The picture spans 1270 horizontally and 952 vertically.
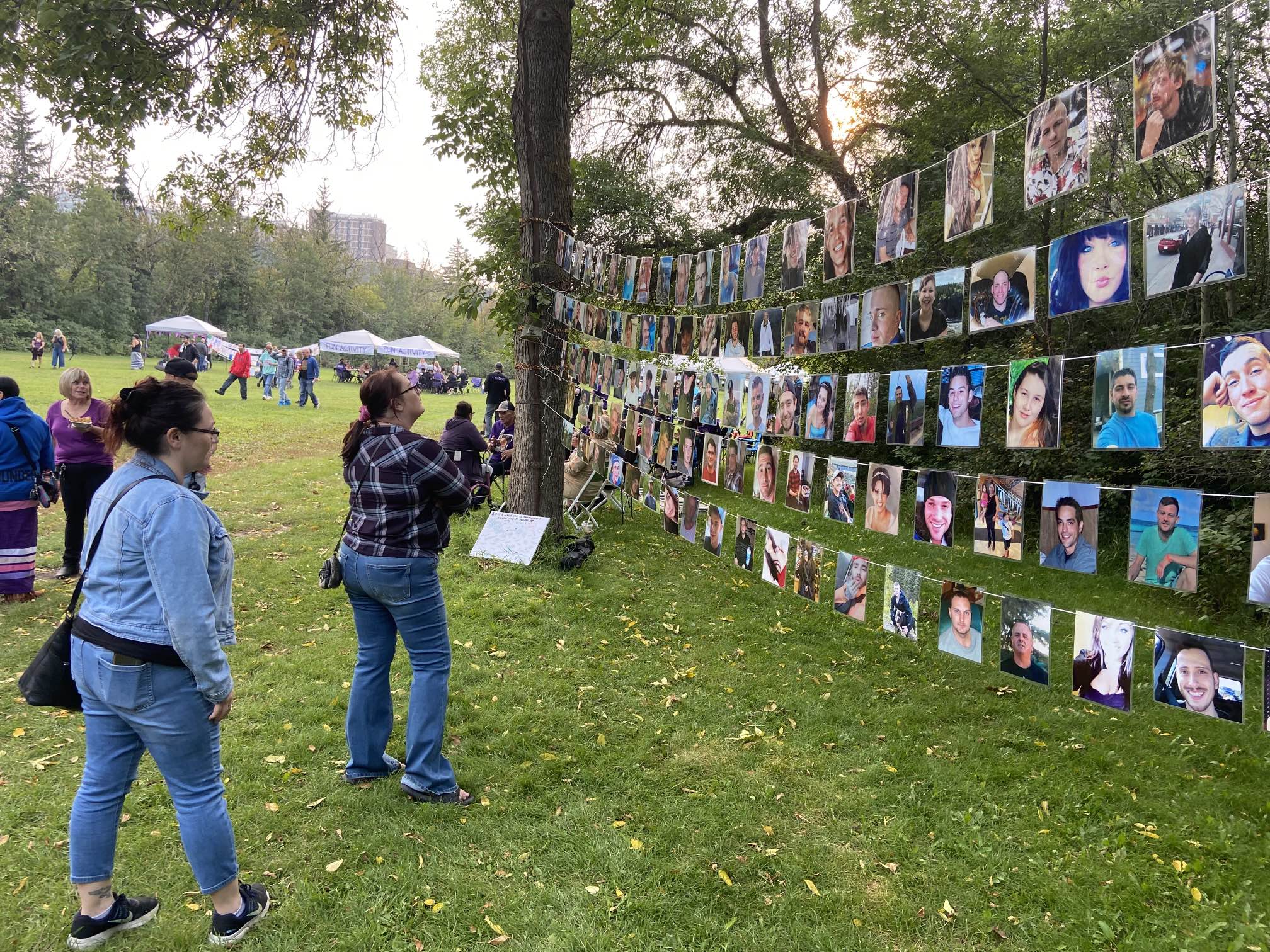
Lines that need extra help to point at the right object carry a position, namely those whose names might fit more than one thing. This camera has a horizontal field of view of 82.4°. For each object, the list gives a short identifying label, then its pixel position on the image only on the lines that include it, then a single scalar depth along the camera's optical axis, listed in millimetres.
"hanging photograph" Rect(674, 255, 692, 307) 4543
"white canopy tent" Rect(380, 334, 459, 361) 32281
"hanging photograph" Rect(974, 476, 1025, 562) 2949
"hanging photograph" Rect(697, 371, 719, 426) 4570
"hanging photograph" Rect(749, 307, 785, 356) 4312
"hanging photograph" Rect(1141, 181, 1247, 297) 2119
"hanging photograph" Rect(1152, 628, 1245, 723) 2334
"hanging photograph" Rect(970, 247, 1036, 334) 2807
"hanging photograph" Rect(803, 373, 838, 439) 3744
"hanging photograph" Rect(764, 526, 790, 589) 4008
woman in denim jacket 2084
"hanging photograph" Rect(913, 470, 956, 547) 3178
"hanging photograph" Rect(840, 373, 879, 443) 3514
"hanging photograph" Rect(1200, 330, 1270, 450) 2146
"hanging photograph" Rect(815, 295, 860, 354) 3666
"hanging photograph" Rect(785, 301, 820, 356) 4023
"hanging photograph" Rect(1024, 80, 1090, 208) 2512
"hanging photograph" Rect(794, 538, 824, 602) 3803
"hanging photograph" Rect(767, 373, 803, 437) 3945
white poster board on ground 6730
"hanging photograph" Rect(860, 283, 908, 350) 3434
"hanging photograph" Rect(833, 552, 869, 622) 3572
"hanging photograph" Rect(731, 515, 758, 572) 4254
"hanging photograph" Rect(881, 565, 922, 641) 3350
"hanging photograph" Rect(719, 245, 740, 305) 4289
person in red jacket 17656
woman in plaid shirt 2936
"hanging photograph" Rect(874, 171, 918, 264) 3248
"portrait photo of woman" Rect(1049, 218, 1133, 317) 2422
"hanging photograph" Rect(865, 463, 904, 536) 3441
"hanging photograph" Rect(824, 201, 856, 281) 3594
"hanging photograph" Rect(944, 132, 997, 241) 2844
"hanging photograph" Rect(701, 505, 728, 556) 4410
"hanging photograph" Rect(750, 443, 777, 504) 4215
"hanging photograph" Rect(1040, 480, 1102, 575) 2711
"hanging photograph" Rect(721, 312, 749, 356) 4535
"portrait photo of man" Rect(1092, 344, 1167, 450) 2383
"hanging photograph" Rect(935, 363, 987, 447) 2992
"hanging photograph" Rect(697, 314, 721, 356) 4719
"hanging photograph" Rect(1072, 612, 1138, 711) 2615
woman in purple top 5430
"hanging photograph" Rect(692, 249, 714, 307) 4363
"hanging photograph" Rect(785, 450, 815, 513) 3832
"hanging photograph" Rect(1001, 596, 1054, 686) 2885
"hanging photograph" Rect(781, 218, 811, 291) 3883
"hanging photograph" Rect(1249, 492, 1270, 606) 2330
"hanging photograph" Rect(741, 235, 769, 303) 3973
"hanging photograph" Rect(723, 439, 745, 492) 4367
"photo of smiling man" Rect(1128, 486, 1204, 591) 2389
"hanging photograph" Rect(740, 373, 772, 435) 4109
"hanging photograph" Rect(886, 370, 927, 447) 3330
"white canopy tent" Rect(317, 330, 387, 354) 30250
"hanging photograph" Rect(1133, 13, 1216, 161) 2125
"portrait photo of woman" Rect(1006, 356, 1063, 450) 2756
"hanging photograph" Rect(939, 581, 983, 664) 3092
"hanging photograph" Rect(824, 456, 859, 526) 3630
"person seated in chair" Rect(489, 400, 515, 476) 8703
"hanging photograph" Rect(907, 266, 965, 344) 3115
